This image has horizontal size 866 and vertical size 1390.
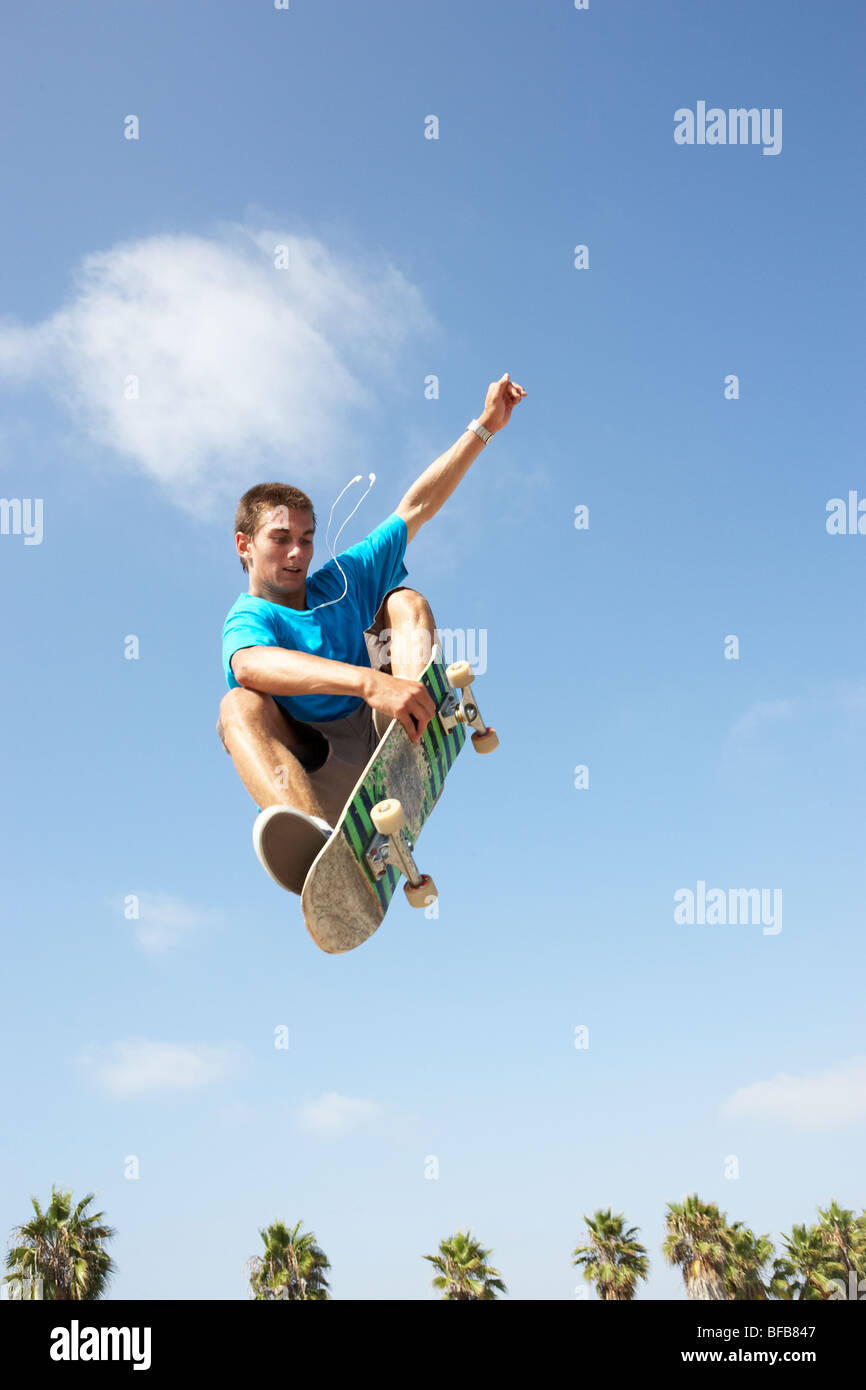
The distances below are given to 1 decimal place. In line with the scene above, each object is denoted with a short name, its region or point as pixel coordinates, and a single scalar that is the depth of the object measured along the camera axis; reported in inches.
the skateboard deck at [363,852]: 193.6
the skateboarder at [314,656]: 202.5
